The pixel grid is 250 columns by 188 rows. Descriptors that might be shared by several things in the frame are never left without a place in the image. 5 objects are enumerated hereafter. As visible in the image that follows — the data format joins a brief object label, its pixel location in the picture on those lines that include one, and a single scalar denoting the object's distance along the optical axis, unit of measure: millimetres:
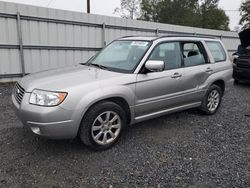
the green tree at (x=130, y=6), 30279
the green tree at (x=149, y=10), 29726
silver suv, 2429
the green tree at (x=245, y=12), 32112
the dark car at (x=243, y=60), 6758
